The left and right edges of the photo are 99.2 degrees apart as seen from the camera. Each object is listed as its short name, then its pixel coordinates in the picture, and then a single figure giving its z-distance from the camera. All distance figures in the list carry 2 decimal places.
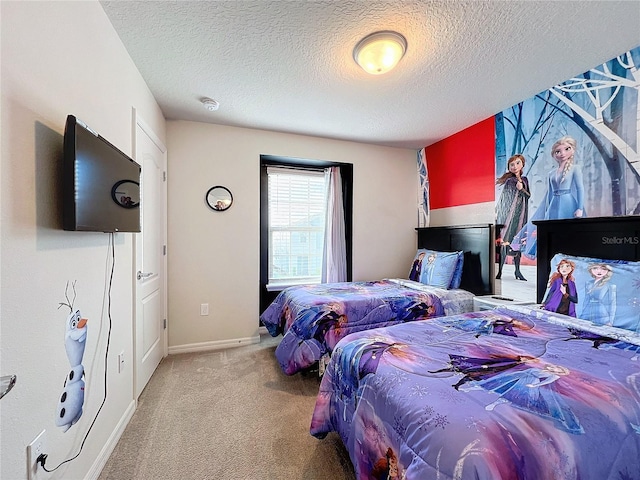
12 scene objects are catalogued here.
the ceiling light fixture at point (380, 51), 1.67
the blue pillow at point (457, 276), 2.98
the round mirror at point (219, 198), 3.06
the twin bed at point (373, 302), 2.22
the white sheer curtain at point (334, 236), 3.66
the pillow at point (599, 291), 1.56
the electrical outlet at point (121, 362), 1.73
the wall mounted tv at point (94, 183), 1.09
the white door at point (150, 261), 2.11
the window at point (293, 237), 3.51
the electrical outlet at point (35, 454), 0.95
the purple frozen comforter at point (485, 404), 0.78
